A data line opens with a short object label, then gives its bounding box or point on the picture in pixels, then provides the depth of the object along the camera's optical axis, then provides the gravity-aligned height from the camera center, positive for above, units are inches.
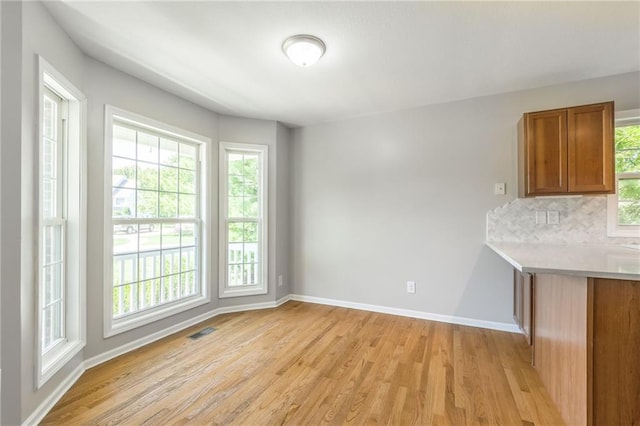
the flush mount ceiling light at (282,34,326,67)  75.4 +46.6
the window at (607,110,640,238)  94.3 +11.2
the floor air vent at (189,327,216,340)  107.6 -49.0
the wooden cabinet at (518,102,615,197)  88.7 +20.9
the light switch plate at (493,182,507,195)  112.4 +10.0
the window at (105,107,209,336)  95.4 -3.2
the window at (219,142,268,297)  135.2 -3.9
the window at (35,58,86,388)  73.4 -2.8
